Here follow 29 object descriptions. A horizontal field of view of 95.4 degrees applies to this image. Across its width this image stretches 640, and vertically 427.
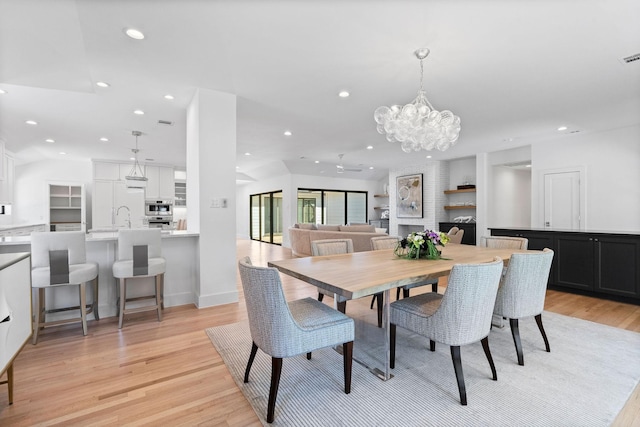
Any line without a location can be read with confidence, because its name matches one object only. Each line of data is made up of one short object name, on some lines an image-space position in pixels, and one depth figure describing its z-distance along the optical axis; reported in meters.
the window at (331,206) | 10.31
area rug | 1.67
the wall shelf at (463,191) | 7.90
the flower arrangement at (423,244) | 2.62
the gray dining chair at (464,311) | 1.76
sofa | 6.20
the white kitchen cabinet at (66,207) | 7.25
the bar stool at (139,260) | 2.98
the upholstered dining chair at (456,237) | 5.79
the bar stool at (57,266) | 2.65
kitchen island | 3.04
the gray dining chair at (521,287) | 2.22
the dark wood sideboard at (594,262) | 3.78
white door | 5.67
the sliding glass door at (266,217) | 10.77
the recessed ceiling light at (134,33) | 2.31
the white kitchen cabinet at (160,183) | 8.01
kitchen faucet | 7.51
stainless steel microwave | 7.80
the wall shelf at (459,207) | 7.89
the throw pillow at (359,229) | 7.28
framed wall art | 8.95
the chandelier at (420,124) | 2.86
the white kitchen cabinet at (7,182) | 5.17
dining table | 1.78
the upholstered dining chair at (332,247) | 3.15
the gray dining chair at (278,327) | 1.62
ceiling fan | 7.86
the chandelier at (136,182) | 5.24
